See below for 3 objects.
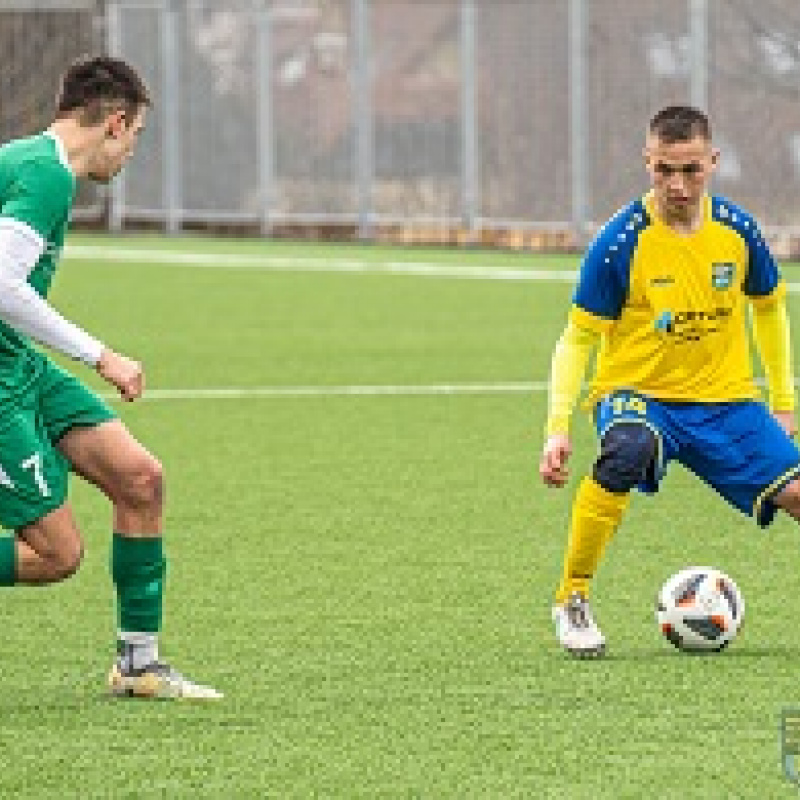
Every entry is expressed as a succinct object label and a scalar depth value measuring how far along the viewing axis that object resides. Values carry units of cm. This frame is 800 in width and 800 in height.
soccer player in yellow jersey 1907
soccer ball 1899
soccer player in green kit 1713
